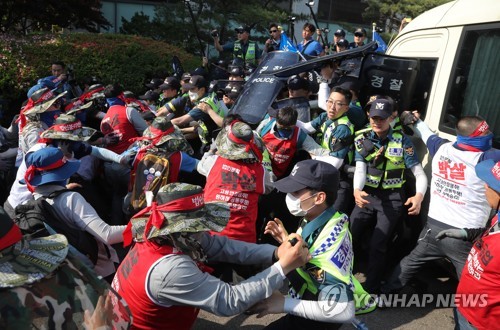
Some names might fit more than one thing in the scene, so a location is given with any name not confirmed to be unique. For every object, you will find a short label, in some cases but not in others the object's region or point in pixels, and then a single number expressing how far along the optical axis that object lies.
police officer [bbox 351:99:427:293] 3.73
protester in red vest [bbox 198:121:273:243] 3.29
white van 3.50
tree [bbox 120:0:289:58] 13.25
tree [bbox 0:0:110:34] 11.05
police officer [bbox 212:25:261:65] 9.08
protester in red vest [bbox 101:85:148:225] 4.37
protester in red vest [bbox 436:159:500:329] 2.33
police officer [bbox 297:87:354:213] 4.02
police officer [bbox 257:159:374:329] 2.04
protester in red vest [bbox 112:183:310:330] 1.98
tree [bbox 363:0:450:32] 16.53
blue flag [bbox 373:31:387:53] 6.83
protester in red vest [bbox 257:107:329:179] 4.11
